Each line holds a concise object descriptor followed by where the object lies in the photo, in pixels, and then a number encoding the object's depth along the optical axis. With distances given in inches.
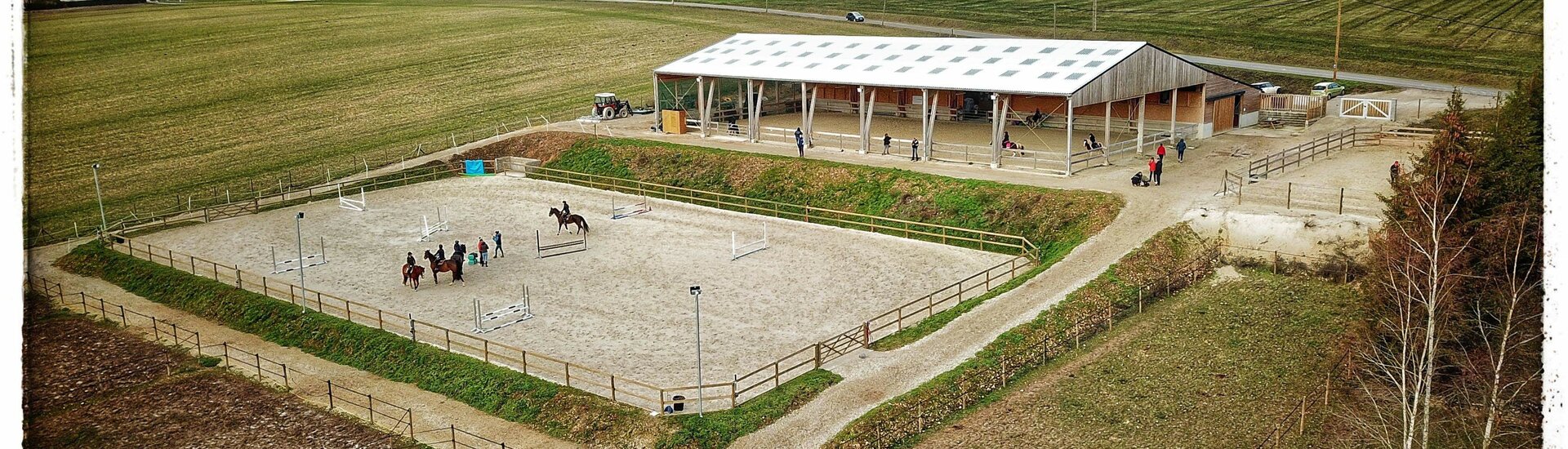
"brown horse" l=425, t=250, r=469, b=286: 1342.3
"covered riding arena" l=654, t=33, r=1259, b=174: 1659.7
